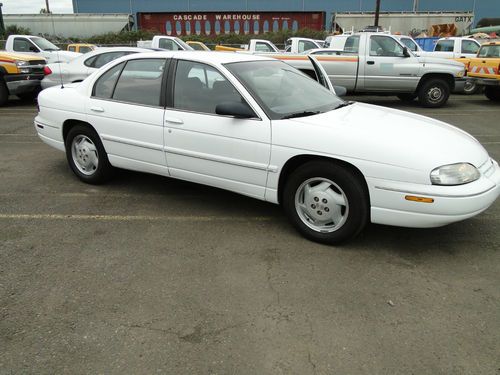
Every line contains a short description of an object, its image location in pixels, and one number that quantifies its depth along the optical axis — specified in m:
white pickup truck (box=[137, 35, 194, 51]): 15.38
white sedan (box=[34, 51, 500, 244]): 3.41
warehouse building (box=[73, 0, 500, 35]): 40.62
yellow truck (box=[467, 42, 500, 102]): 11.98
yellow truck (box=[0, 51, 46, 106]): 11.25
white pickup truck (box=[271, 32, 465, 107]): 11.72
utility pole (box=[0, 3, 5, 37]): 22.93
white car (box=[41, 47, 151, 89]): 10.50
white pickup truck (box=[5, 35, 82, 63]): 14.07
